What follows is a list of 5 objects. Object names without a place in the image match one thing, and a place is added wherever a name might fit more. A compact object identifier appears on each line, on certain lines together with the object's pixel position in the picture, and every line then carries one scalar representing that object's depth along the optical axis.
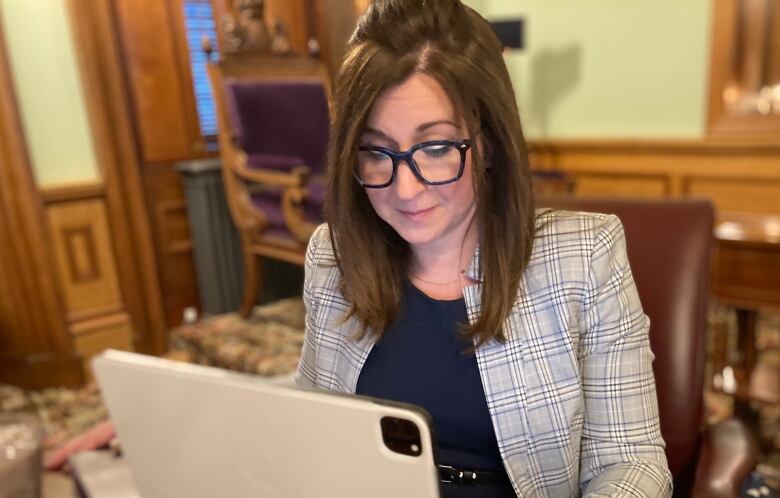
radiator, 2.81
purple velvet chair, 2.39
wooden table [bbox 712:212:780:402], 1.69
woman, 0.71
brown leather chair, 0.89
